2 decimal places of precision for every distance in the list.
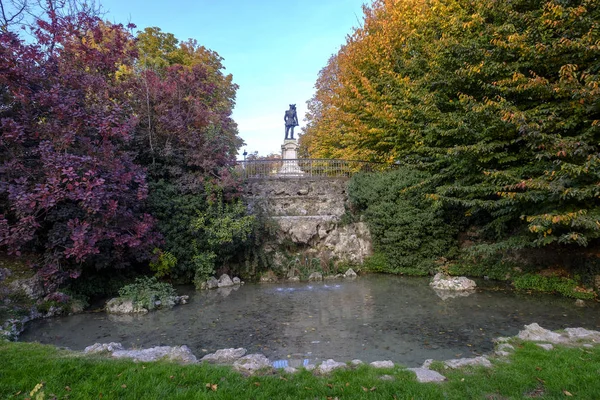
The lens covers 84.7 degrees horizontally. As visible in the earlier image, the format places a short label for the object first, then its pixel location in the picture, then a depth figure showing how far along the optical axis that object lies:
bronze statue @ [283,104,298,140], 18.56
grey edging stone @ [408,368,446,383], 3.76
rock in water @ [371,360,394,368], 4.26
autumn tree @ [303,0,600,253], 7.42
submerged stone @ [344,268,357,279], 12.22
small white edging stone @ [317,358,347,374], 4.06
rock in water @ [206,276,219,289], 10.52
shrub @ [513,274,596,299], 8.58
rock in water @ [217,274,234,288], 10.85
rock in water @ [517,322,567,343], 5.09
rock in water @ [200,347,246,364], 4.62
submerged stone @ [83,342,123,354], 4.74
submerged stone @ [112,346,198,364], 4.45
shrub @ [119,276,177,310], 8.26
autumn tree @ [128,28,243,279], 10.41
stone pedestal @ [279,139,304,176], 15.92
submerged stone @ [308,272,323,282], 11.82
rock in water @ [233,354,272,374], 4.06
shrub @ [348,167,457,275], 11.84
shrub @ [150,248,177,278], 9.80
